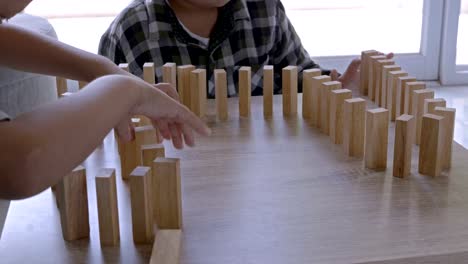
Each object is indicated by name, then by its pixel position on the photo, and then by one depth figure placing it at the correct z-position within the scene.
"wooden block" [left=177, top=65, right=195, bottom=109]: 1.51
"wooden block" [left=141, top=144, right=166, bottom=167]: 1.20
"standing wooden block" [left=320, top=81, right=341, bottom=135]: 1.41
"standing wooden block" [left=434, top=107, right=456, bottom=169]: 1.27
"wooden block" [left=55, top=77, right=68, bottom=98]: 1.49
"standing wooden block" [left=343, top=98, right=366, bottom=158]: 1.31
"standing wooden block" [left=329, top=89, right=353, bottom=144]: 1.36
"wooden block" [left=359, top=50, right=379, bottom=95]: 1.63
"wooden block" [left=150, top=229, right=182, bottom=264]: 1.05
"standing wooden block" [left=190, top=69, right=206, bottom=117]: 1.49
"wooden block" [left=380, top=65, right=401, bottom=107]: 1.52
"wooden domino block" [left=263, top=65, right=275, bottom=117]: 1.51
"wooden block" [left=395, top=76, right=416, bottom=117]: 1.46
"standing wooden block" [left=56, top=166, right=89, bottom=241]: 1.11
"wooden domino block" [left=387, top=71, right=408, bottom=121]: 1.49
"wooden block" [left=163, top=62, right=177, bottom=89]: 1.51
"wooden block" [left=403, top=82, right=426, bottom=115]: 1.42
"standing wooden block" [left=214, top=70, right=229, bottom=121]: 1.49
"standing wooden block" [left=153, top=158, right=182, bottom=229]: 1.12
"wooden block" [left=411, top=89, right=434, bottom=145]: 1.38
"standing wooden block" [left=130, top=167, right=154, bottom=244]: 1.11
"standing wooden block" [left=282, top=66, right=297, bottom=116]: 1.51
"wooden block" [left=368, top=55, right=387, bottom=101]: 1.58
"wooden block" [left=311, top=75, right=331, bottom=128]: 1.44
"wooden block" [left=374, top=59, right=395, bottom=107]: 1.55
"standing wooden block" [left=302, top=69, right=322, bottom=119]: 1.48
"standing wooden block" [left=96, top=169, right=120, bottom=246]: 1.10
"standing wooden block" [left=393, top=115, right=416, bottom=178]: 1.24
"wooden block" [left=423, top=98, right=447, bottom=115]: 1.33
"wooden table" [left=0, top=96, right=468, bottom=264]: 1.08
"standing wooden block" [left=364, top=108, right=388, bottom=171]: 1.27
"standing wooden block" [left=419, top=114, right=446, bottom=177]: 1.24
